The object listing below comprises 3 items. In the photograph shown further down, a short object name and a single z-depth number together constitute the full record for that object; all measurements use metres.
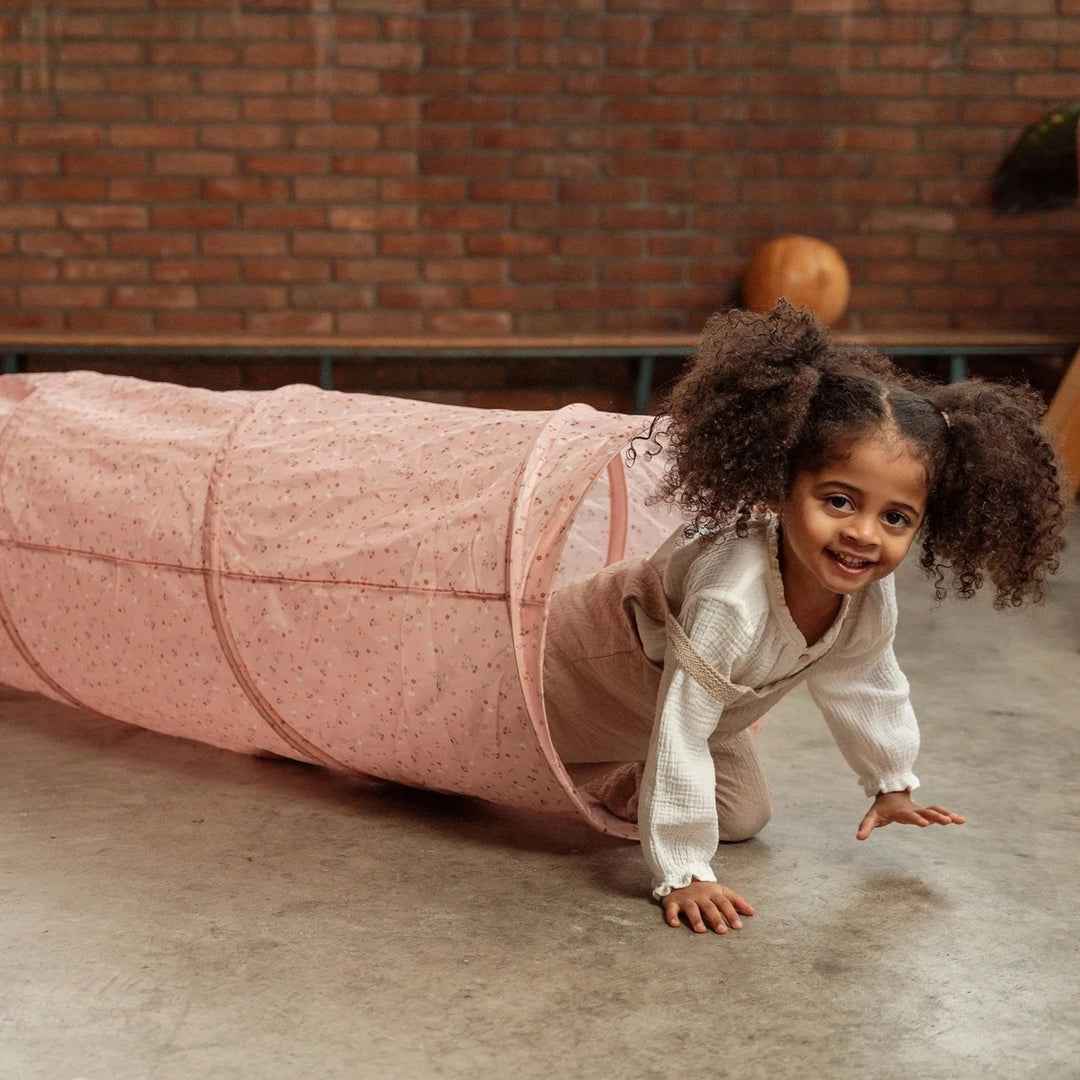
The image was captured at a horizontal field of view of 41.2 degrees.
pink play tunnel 1.69
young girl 1.57
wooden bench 4.38
